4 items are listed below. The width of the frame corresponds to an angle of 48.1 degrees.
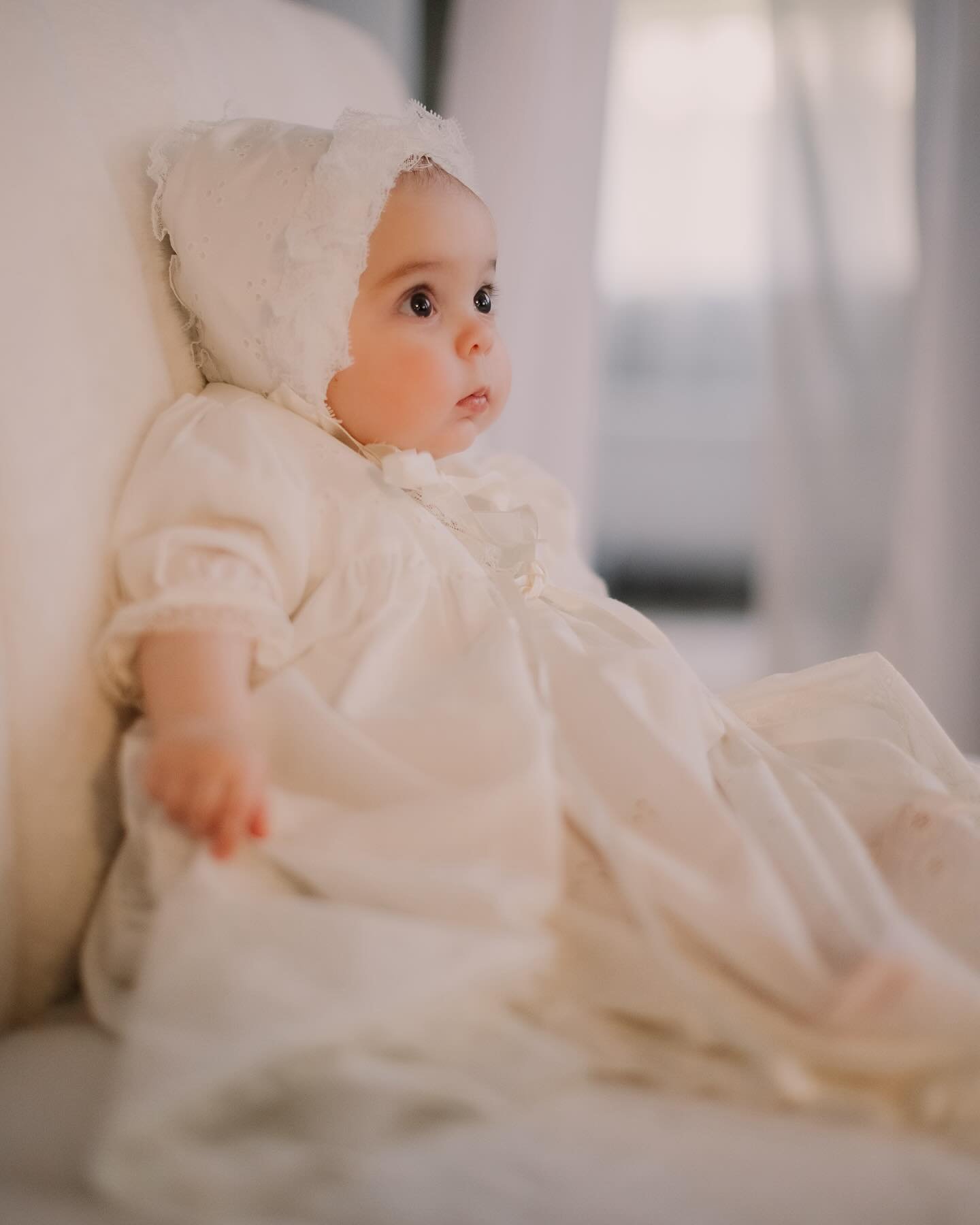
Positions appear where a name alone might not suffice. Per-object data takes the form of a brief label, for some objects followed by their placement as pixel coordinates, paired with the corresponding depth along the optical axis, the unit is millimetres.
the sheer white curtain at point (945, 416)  1729
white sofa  468
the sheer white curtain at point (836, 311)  1804
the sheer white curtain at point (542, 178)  1695
